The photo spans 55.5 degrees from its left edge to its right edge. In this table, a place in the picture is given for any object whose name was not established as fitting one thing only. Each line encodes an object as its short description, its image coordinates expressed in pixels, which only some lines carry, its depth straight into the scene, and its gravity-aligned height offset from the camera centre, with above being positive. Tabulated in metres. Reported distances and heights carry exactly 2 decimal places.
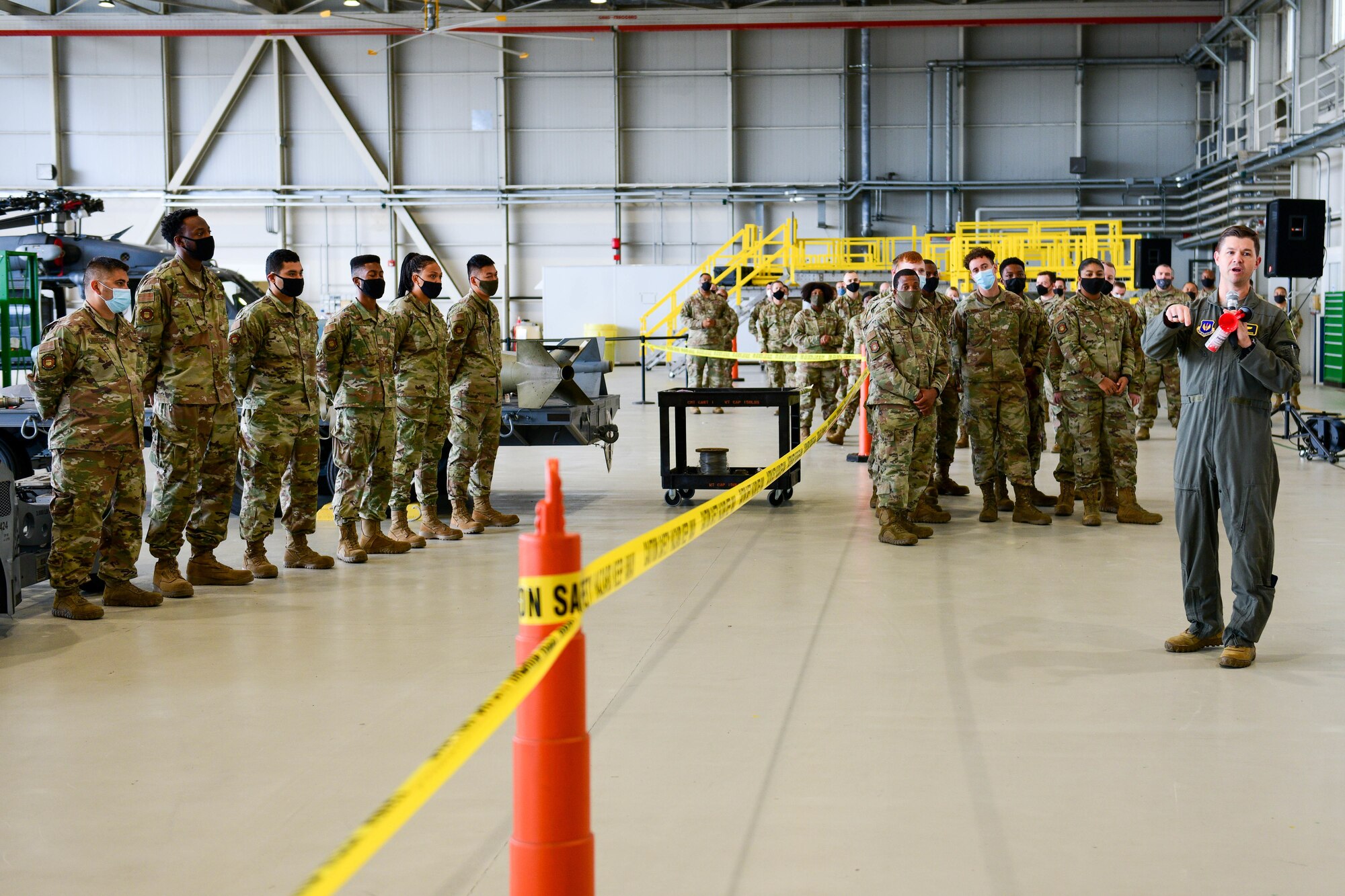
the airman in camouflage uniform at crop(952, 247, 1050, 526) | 8.41 -0.10
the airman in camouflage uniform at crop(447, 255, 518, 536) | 8.30 -0.11
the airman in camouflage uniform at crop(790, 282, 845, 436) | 14.42 +0.24
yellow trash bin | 28.84 +0.80
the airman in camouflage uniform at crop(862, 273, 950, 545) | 7.64 -0.16
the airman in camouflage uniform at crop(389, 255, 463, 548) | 7.79 -0.08
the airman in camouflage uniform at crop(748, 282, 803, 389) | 16.44 +0.56
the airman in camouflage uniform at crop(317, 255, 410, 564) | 7.14 -0.16
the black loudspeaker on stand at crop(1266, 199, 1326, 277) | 13.54 +1.29
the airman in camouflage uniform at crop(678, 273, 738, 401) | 17.05 +0.56
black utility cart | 9.23 -0.54
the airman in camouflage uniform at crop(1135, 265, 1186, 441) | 13.98 -0.13
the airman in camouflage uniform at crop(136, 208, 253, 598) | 6.17 -0.09
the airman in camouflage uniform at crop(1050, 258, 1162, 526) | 8.25 -0.13
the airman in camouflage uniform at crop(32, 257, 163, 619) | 5.66 -0.23
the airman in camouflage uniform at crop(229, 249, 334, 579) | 6.68 -0.13
